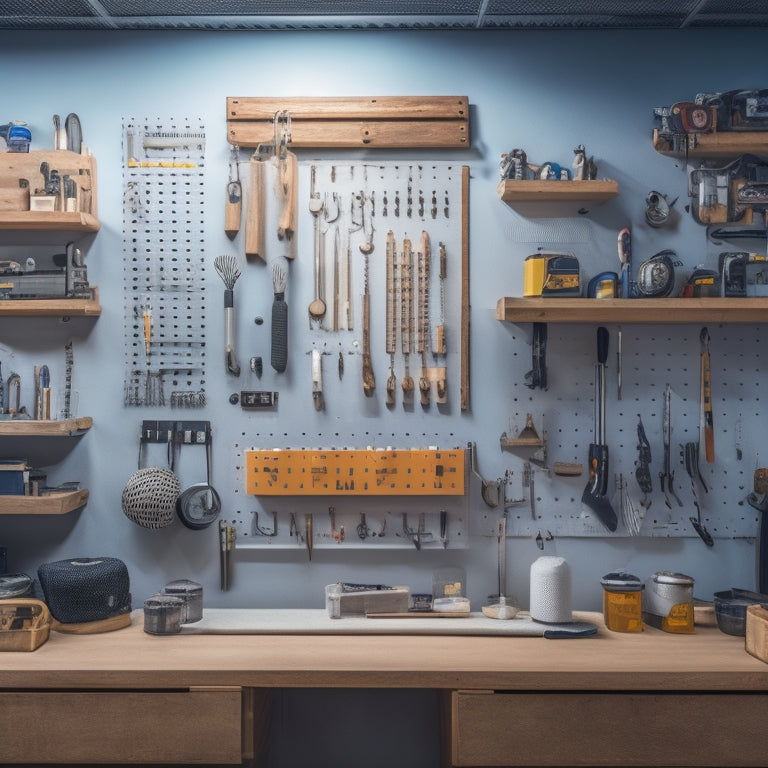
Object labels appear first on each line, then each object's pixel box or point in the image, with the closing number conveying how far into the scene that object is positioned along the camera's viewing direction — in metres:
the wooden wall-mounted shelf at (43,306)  2.52
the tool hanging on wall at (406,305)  2.70
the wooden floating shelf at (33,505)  2.46
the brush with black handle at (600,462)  2.64
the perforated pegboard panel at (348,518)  2.69
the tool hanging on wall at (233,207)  2.67
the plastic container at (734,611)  2.34
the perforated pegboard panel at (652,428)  2.69
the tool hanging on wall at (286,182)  2.61
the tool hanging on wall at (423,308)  2.70
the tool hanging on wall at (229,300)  2.66
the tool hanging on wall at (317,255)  2.70
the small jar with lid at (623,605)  2.38
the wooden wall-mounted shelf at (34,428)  2.46
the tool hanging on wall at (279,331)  2.64
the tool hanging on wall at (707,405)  2.65
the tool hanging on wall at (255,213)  2.65
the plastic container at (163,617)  2.33
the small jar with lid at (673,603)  2.37
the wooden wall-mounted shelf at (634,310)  2.40
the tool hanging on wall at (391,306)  2.70
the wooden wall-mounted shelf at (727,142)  2.57
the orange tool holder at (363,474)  2.60
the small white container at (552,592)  2.38
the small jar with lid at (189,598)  2.42
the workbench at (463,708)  2.01
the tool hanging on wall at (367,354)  2.68
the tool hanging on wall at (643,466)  2.65
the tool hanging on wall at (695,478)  2.65
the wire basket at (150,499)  2.55
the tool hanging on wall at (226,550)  2.67
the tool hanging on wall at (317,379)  2.67
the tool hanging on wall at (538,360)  2.67
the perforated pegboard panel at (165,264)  2.70
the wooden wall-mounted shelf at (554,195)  2.52
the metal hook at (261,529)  2.69
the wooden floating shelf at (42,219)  2.48
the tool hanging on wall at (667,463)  2.67
